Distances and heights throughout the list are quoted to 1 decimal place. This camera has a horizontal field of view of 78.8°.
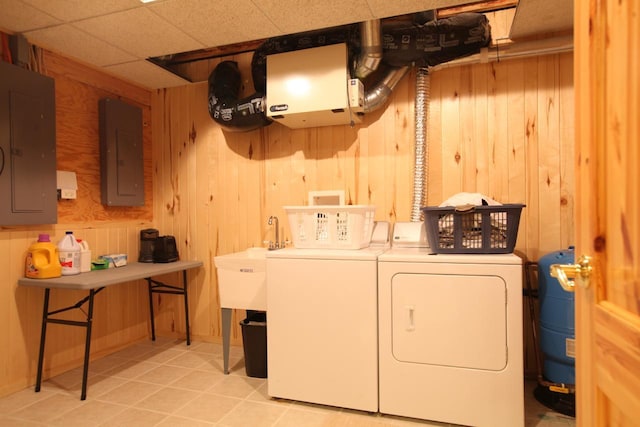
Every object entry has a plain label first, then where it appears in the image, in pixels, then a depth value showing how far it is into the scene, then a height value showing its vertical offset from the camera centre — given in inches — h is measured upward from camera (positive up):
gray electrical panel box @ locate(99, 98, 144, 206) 125.8 +20.1
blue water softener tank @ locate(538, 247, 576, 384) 85.9 -26.1
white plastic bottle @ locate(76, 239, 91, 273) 110.0 -12.2
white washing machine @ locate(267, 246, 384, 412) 87.3 -26.8
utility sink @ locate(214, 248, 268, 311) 107.0 -19.4
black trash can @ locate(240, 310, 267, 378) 108.3 -37.8
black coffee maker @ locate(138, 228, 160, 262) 133.8 -10.9
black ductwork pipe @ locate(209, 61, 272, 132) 118.8 +33.6
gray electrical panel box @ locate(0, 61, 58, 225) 96.5 +17.6
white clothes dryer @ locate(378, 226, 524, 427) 78.2 -26.9
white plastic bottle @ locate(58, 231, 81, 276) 105.6 -11.1
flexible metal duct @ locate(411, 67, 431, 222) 109.3 +19.1
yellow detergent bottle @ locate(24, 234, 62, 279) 100.8 -12.0
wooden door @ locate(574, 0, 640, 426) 25.8 +0.0
